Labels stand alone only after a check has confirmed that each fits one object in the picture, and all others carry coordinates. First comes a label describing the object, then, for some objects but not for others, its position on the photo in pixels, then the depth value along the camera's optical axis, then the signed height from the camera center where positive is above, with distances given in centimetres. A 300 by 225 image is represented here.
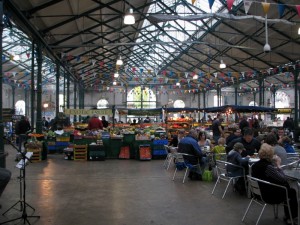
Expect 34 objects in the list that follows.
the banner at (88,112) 1251 +13
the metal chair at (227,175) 516 -117
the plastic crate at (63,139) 1177 -102
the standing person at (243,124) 1152 -42
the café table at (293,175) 366 -86
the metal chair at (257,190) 356 -101
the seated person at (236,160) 524 -88
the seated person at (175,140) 948 -90
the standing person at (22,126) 1126 -45
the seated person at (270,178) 364 -85
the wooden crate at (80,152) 990 -133
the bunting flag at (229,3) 712 +284
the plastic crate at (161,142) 1025 -102
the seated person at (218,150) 662 -87
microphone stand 395 -133
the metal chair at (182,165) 643 -123
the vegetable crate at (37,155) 937 -137
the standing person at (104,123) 1352 -41
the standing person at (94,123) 1138 -37
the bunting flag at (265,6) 746 +288
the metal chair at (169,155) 782 -128
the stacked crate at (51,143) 1161 -118
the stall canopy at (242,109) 1327 +24
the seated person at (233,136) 695 -54
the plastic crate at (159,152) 1018 -138
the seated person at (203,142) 752 -76
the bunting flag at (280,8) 835 +321
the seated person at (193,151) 643 -87
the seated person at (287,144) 651 -71
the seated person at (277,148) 517 -64
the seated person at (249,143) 581 -61
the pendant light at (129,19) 787 +270
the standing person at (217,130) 1049 -59
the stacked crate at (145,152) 989 -134
